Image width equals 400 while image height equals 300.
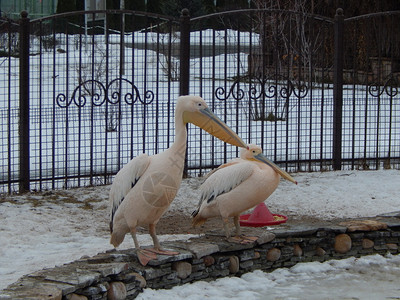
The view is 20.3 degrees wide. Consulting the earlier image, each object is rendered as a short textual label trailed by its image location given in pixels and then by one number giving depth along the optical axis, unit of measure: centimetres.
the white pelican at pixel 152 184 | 750
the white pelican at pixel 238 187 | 827
